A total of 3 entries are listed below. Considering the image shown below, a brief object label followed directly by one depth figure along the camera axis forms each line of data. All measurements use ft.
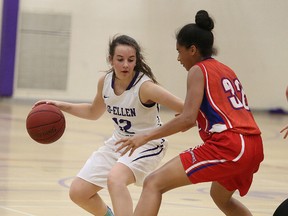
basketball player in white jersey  30.15
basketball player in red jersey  25.72
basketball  31.71
